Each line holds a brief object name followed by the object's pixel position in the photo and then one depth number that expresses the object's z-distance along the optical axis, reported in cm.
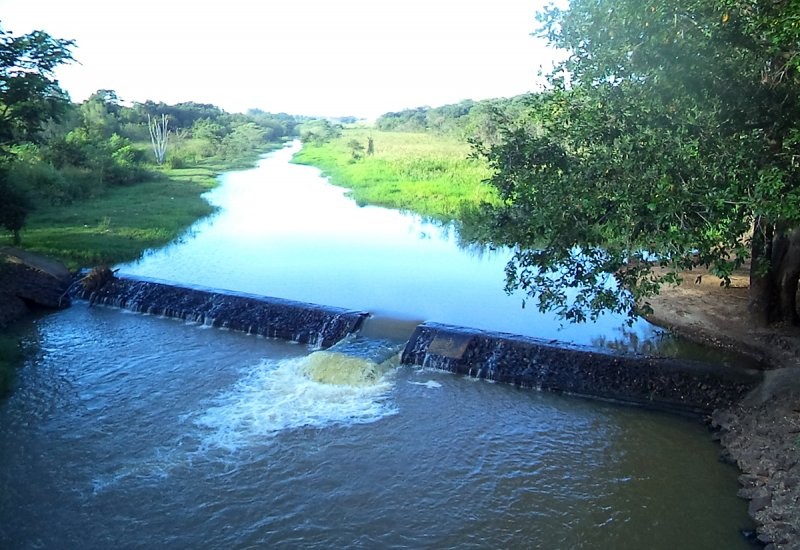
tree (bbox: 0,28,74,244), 1409
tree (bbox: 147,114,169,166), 4073
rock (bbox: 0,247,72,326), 1286
